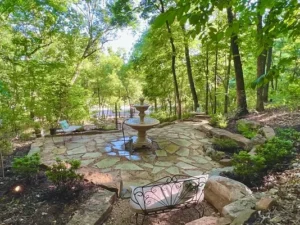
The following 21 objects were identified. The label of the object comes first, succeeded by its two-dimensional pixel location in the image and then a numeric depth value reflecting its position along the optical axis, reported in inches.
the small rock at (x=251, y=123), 216.9
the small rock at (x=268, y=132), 179.6
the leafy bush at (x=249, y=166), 112.2
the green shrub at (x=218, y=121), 248.8
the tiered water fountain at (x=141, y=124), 180.1
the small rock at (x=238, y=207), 79.5
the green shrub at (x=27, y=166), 107.9
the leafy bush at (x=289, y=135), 156.0
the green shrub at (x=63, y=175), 102.3
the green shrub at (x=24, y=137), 223.9
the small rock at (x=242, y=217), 71.4
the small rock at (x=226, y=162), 156.0
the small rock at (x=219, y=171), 130.6
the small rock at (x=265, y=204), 74.2
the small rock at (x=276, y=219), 66.4
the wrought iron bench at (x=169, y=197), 85.4
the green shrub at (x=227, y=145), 181.6
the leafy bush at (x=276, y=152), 119.1
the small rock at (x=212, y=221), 78.1
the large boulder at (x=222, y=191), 95.4
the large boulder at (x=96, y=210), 86.1
